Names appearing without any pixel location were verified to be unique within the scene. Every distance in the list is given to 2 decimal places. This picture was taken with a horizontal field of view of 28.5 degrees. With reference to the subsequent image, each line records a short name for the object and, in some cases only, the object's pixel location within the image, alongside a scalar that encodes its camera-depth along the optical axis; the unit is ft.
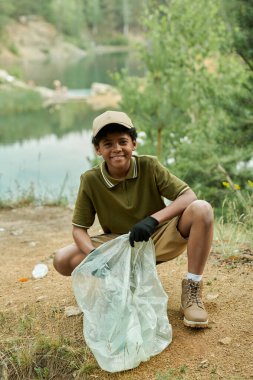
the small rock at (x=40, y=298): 9.88
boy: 8.18
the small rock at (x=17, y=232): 16.85
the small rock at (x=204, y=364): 7.20
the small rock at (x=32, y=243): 15.31
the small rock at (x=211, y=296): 9.23
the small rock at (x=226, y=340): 7.68
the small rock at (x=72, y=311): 9.03
